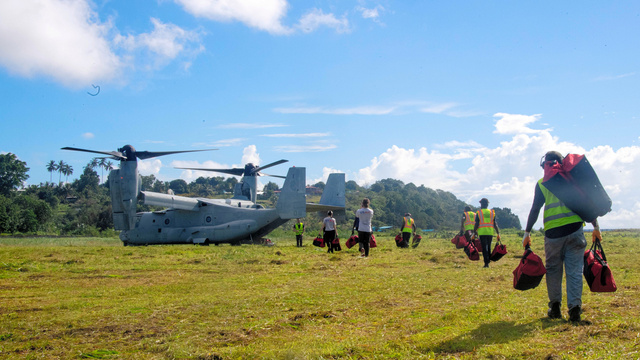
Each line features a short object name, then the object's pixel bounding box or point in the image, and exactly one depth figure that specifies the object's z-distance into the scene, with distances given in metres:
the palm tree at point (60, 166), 143.62
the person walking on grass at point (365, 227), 13.60
